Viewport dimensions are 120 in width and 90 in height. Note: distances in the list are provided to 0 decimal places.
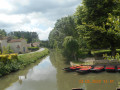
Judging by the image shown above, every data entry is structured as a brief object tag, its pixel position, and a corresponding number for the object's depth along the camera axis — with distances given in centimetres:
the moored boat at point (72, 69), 1817
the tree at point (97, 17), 1812
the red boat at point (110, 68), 1565
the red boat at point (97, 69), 1625
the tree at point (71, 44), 2423
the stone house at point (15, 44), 4340
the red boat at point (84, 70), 1630
